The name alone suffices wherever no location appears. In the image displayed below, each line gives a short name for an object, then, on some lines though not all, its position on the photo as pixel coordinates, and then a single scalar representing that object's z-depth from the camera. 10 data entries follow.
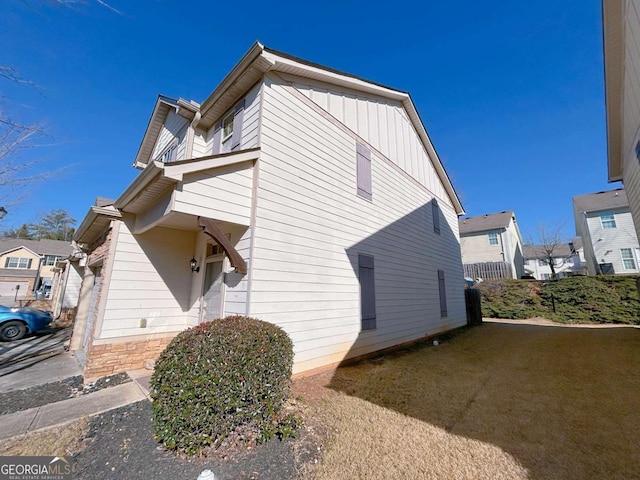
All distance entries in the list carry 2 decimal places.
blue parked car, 8.87
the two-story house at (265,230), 4.43
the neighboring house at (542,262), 32.25
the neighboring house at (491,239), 22.58
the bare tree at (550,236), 24.05
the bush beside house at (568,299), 11.85
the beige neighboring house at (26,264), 26.27
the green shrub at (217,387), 2.52
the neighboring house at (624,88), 5.76
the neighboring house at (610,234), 19.02
